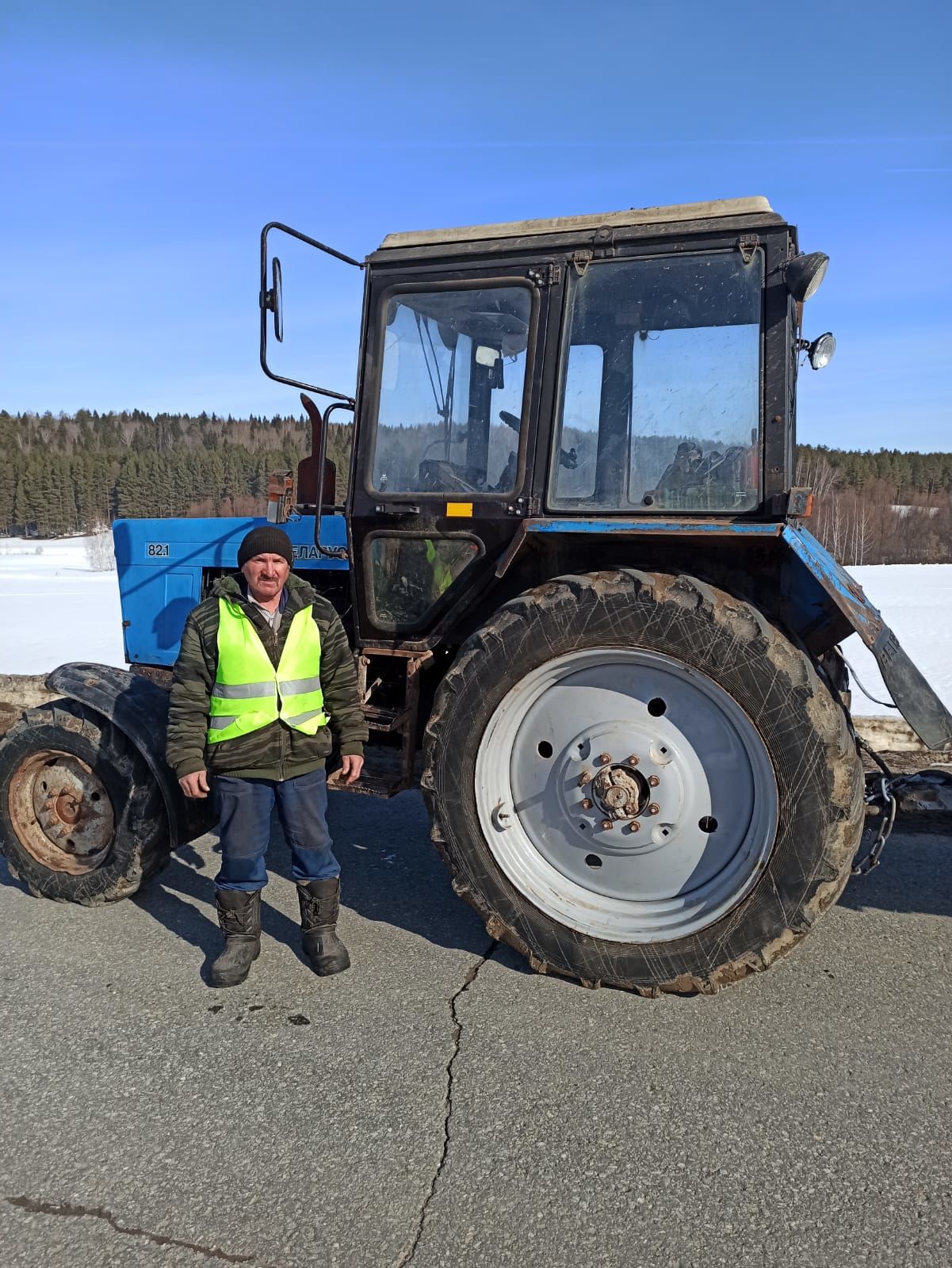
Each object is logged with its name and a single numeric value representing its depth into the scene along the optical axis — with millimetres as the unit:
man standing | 3094
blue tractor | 2805
